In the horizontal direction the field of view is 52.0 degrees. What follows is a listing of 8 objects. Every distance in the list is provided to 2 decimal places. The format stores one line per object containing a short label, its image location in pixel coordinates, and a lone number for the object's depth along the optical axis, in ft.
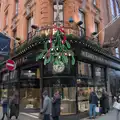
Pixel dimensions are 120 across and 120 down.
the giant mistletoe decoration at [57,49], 22.88
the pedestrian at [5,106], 22.86
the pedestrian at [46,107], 17.56
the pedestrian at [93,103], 24.44
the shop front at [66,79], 24.49
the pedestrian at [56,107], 19.23
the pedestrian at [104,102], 27.34
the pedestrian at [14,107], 22.93
